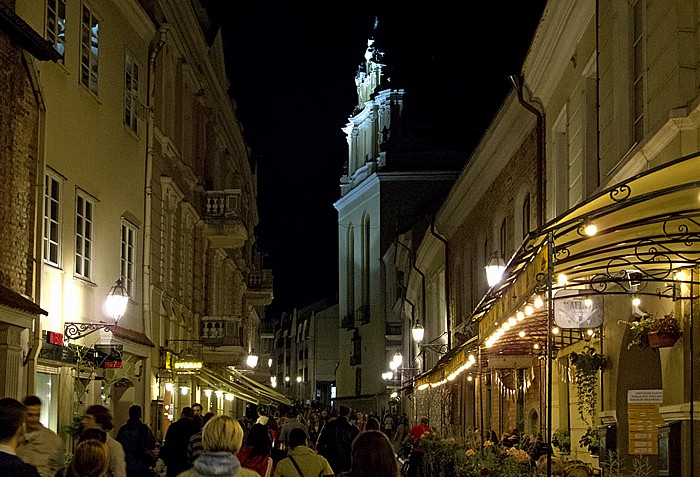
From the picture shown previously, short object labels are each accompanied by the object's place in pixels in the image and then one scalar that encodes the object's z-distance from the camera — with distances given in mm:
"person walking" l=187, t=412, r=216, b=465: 13867
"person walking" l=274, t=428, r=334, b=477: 12203
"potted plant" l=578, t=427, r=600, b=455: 16797
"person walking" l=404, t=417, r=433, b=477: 24859
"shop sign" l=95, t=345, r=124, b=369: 20141
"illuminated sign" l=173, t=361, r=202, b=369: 28497
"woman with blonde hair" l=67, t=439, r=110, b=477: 8859
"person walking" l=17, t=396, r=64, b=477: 10773
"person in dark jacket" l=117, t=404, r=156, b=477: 15391
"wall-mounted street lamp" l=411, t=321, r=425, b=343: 35188
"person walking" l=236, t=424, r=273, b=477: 12737
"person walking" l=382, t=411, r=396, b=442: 48500
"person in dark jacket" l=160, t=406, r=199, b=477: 15740
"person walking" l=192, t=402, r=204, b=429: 16638
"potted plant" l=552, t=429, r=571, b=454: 19533
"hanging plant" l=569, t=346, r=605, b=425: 16811
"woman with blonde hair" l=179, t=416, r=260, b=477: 8258
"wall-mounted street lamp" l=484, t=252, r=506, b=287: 19984
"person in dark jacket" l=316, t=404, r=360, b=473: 18906
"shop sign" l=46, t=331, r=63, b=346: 17609
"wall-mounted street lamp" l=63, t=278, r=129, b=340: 18891
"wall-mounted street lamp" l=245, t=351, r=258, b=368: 39812
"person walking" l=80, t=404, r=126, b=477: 11750
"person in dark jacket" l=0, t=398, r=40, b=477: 7031
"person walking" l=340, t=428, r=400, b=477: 9359
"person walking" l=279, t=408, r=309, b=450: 20186
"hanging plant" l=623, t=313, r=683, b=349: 12773
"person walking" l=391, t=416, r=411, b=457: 33062
